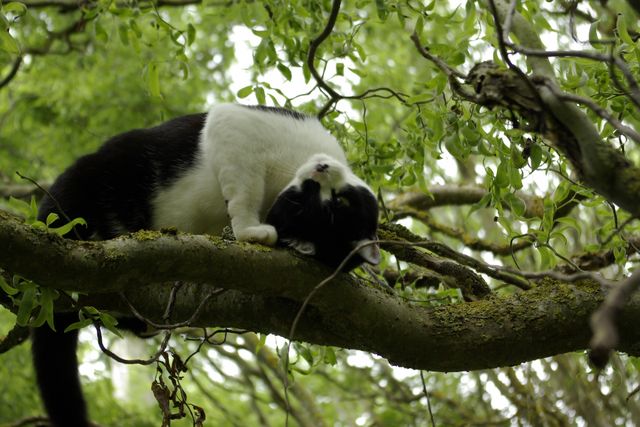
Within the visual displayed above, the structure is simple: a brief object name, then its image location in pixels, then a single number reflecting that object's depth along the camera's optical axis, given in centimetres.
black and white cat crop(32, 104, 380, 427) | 307
